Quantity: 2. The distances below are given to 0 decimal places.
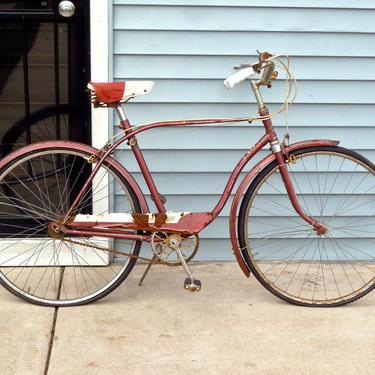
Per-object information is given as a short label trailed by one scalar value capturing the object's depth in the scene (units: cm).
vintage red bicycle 287
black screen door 322
